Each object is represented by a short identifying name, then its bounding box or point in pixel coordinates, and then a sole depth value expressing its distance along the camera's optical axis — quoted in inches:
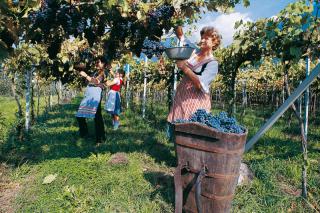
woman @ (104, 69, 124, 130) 283.1
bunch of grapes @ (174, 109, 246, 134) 102.7
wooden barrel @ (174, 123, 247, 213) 100.9
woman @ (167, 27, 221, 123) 123.3
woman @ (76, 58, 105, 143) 221.5
